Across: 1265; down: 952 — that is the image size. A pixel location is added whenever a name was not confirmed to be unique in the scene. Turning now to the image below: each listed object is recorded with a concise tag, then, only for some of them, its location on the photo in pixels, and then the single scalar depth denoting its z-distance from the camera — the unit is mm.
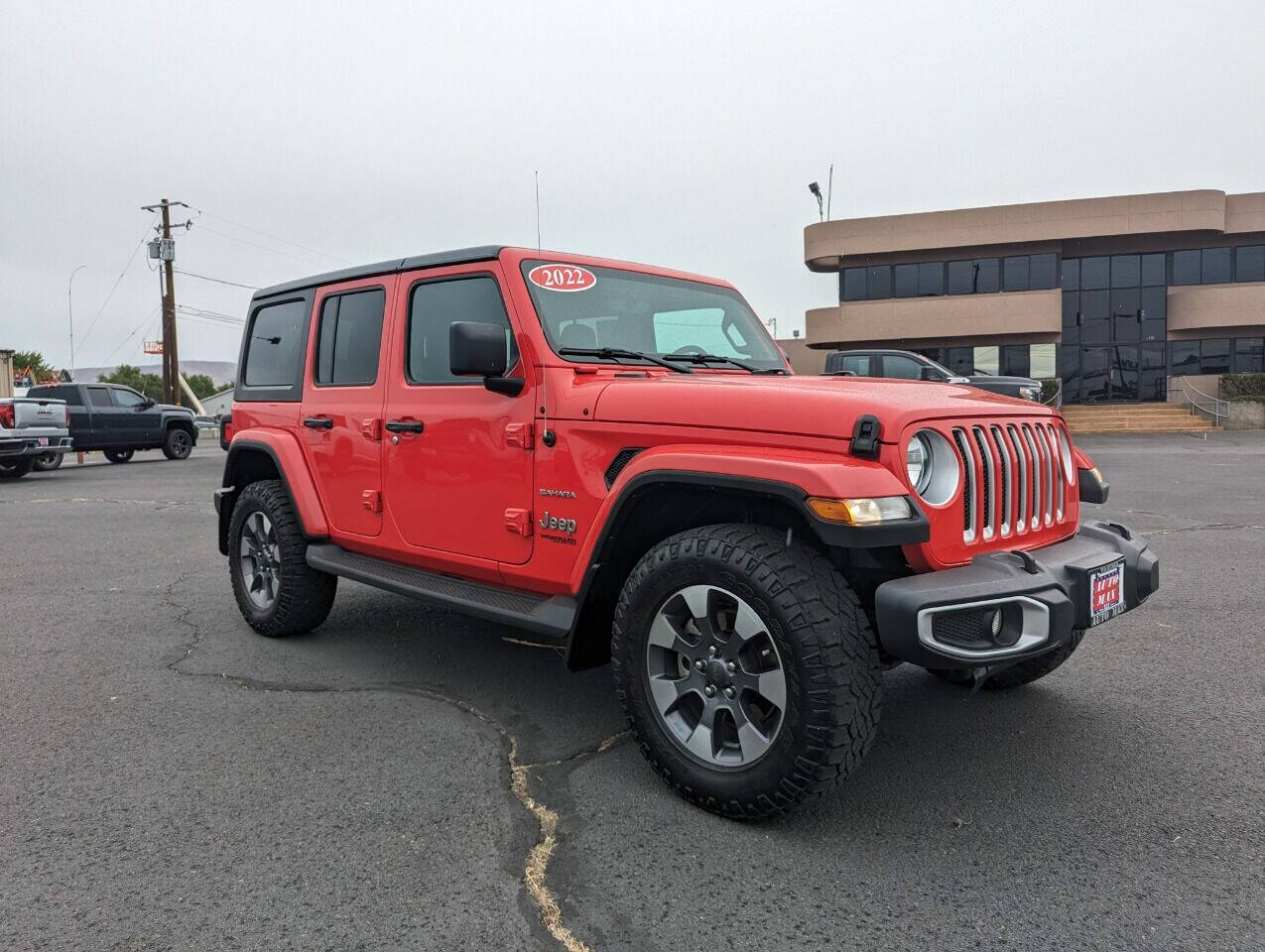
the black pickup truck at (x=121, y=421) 19641
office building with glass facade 31875
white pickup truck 15156
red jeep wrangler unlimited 2723
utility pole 35062
